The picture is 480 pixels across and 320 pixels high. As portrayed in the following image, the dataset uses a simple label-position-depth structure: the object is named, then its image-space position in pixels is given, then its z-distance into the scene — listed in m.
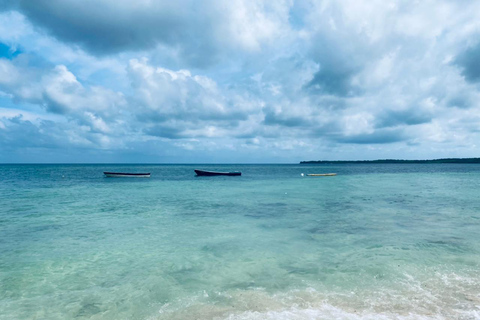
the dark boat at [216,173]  72.81
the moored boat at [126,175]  64.21
